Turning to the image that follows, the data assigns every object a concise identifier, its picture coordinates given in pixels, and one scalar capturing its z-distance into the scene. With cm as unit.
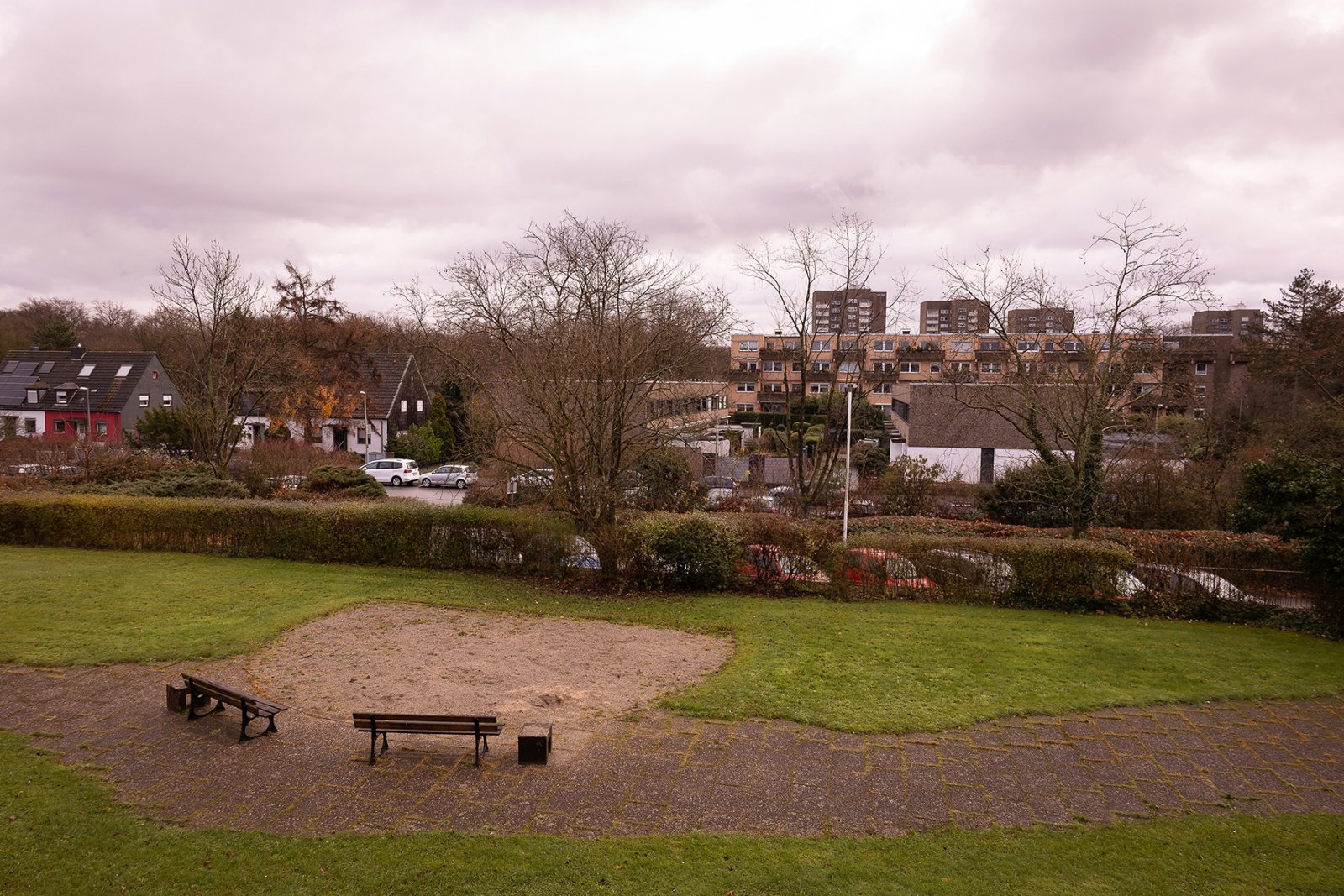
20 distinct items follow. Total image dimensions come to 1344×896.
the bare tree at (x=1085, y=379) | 2119
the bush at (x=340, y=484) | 2611
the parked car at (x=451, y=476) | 3856
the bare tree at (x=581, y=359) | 1678
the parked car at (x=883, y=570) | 1617
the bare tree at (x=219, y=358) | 2878
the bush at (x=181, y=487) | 2153
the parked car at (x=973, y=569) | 1591
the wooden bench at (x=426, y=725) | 760
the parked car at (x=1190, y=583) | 1505
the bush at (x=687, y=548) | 1588
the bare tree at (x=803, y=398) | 2573
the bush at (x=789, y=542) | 1603
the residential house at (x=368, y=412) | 4746
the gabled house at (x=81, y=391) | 5538
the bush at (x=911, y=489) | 2778
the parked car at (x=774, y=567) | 1625
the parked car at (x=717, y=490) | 2766
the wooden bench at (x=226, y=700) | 817
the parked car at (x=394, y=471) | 4041
